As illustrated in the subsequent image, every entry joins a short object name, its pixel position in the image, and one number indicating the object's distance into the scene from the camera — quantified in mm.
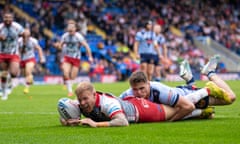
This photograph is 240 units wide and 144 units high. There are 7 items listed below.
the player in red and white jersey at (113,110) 9586
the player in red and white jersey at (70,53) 22406
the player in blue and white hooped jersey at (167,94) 10180
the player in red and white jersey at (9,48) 18891
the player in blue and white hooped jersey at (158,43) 26461
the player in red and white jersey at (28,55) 23688
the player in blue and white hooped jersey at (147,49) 26094
